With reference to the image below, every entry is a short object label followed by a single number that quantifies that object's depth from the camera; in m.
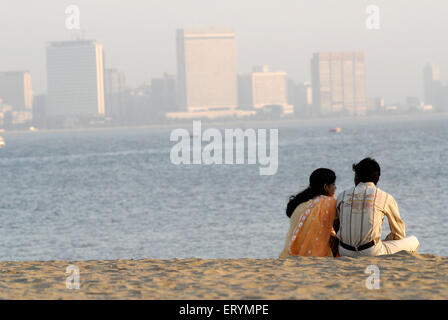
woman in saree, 18.91
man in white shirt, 18.37
